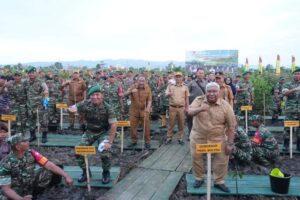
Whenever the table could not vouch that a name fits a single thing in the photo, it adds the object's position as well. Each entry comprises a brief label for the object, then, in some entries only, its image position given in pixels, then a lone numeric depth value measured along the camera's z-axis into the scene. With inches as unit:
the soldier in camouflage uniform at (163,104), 363.6
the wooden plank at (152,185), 163.3
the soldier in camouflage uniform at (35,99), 264.6
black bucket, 159.3
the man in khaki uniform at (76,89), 331.5
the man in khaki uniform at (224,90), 256.7
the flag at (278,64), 761.3
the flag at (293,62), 724.2
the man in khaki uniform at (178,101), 263.4
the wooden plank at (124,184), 163.3
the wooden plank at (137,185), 162.7
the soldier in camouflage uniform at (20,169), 126.5
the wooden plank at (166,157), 214.2
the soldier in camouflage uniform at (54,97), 360.6
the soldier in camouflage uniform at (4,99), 271.3
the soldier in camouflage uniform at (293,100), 233.8
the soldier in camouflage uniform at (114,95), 345.6
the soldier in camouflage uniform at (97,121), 167.5
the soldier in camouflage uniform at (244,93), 341.2
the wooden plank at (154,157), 216.3
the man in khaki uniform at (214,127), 154.0
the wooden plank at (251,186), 162.7
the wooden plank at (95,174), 175.1
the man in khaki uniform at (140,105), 250.7
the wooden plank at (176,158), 210.3
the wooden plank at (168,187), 162.2
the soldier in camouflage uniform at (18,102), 265.8
